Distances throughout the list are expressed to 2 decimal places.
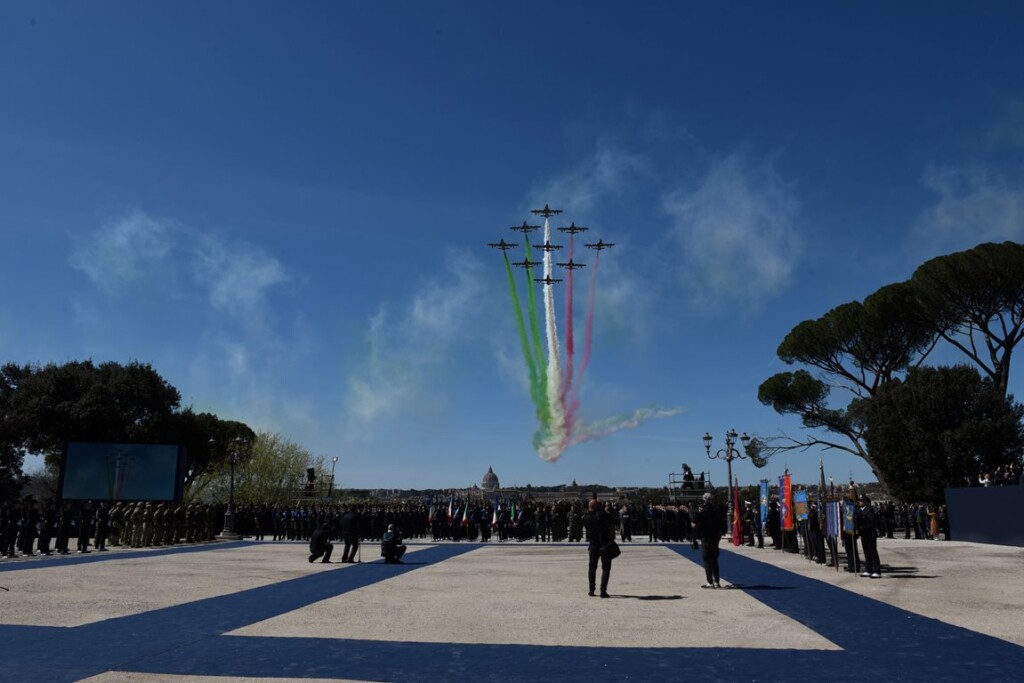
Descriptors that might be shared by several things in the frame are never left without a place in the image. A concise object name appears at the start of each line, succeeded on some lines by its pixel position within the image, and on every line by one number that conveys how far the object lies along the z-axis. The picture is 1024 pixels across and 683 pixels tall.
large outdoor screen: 36.78
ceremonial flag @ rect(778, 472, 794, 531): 22.09
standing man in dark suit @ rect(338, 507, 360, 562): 20.47
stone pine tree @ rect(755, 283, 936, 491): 46.88
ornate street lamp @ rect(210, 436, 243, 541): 36.48
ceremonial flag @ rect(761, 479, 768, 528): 26.59
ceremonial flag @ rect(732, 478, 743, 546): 28.84
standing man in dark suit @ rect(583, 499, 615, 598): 12.34
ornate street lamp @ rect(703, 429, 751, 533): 36.03
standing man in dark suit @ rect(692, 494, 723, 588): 13.61
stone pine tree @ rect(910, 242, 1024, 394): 40.84
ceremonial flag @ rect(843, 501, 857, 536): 16.14
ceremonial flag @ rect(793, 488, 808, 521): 21.22
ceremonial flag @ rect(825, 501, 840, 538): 17.56
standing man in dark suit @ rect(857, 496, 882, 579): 15.76
